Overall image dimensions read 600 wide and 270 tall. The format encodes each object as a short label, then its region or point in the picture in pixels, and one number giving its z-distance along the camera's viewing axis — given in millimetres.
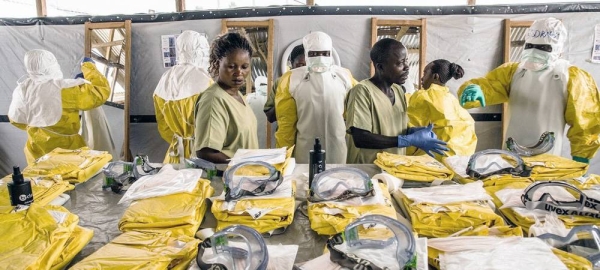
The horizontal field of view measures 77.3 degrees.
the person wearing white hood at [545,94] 2404
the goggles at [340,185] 1369
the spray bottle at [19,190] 1321
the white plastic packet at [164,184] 1421
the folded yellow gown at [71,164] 1753
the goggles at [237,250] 964
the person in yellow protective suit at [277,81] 3199
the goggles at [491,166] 1622
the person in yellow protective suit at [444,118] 2405
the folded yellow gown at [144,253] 989
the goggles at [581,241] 1016
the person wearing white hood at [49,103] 2953
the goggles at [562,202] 1238
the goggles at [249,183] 1401
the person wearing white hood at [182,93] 2889
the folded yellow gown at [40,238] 998
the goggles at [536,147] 1959
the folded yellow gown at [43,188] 1429
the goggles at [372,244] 953
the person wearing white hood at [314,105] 2904
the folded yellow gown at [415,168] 1691
